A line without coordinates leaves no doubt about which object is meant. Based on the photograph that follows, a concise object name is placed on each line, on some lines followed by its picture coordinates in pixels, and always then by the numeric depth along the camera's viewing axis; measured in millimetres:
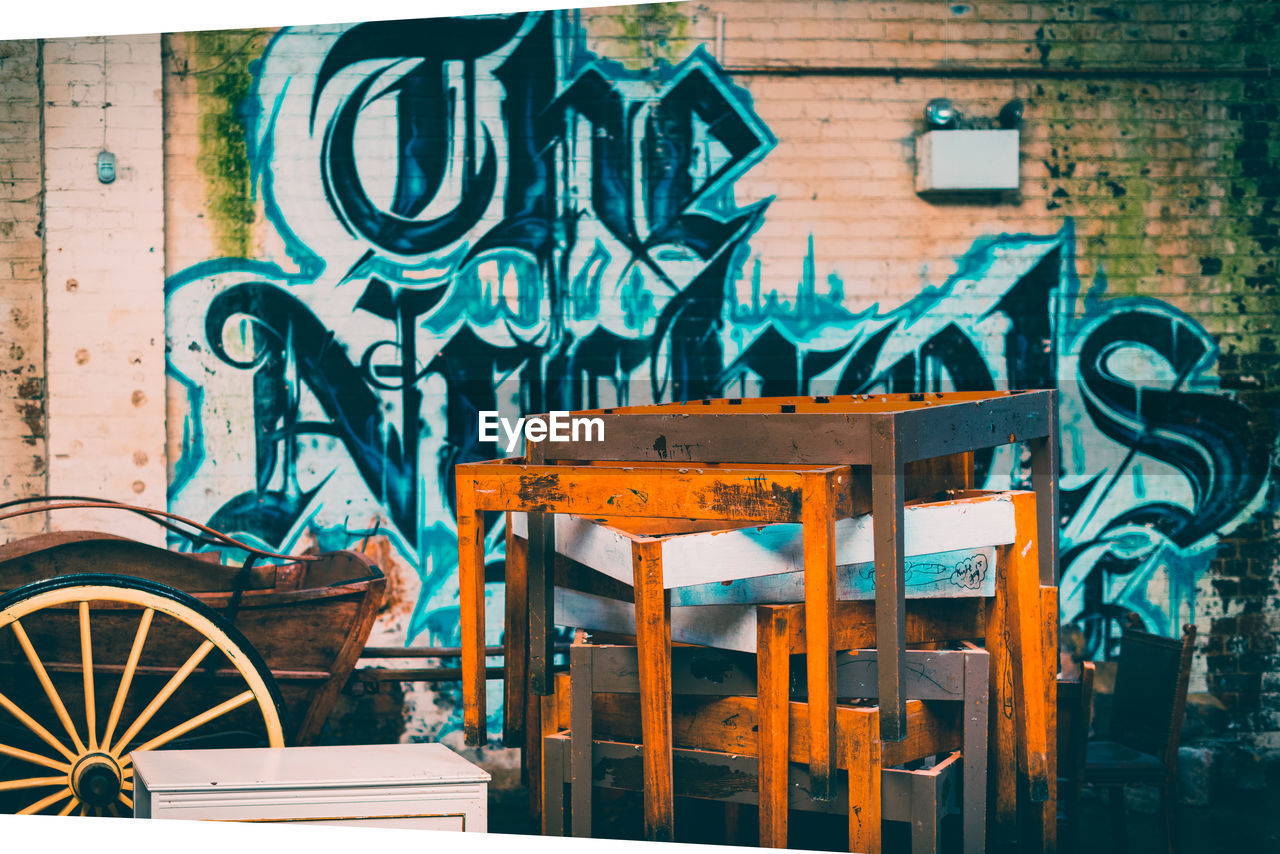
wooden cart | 4109
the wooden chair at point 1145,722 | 3986
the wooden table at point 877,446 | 2943
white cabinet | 3395
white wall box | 5066
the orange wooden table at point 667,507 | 2934
